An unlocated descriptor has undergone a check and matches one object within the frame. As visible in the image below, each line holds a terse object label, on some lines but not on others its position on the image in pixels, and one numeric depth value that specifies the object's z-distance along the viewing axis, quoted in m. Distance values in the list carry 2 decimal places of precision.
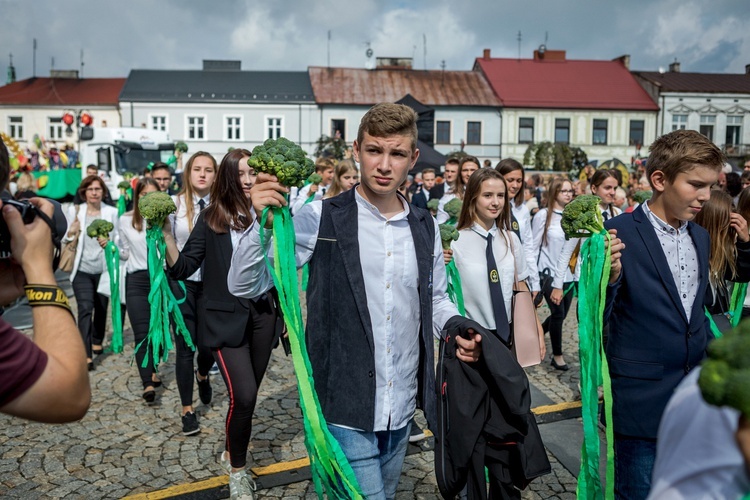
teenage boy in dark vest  2.51
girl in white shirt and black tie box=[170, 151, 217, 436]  4.98
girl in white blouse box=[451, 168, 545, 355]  4.34
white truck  20.95
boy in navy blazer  2.81
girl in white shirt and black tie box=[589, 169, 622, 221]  7.00
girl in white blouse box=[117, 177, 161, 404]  5.77
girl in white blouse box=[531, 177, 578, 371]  6.71
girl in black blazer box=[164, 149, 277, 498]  3.83
